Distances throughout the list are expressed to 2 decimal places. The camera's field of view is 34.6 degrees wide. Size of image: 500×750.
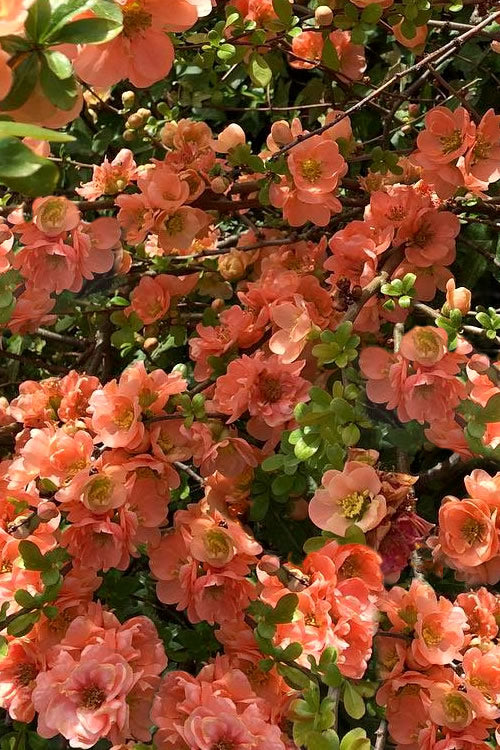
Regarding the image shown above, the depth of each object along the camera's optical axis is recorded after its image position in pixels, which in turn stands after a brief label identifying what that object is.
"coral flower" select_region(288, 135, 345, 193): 1.12
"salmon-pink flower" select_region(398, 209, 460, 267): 1.13
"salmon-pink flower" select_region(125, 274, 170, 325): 1.30
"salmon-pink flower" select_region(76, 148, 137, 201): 1.24
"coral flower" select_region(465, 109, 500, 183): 1.11
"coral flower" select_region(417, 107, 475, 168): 1.12
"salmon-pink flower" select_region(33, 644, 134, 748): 0.85
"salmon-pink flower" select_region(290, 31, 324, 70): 1.36
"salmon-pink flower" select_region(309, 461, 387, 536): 0.88
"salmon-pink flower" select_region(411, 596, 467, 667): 0.88
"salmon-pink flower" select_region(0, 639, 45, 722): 0.93
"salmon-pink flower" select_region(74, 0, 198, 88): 0.81
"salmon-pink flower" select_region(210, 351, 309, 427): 1.02
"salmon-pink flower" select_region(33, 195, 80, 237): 1.08
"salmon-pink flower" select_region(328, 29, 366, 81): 1.37
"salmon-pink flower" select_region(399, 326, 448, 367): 0.94
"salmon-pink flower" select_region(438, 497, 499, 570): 0.92
